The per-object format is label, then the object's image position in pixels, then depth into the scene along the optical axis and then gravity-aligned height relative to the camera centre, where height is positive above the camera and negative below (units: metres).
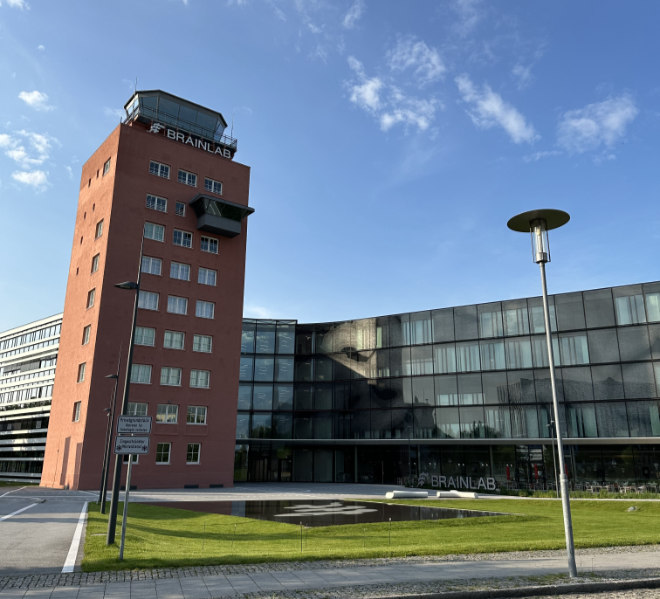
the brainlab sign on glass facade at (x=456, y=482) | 45.37 -2.55
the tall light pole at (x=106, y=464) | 22.90 -0.64
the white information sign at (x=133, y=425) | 13.11 +0.53
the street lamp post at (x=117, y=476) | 14.36 -0.76
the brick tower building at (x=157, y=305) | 42.00 +11.26
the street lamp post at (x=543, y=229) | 11.50 +4.67
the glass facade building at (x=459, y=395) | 41.62 +4.60
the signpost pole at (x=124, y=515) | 11.87 -1.41
